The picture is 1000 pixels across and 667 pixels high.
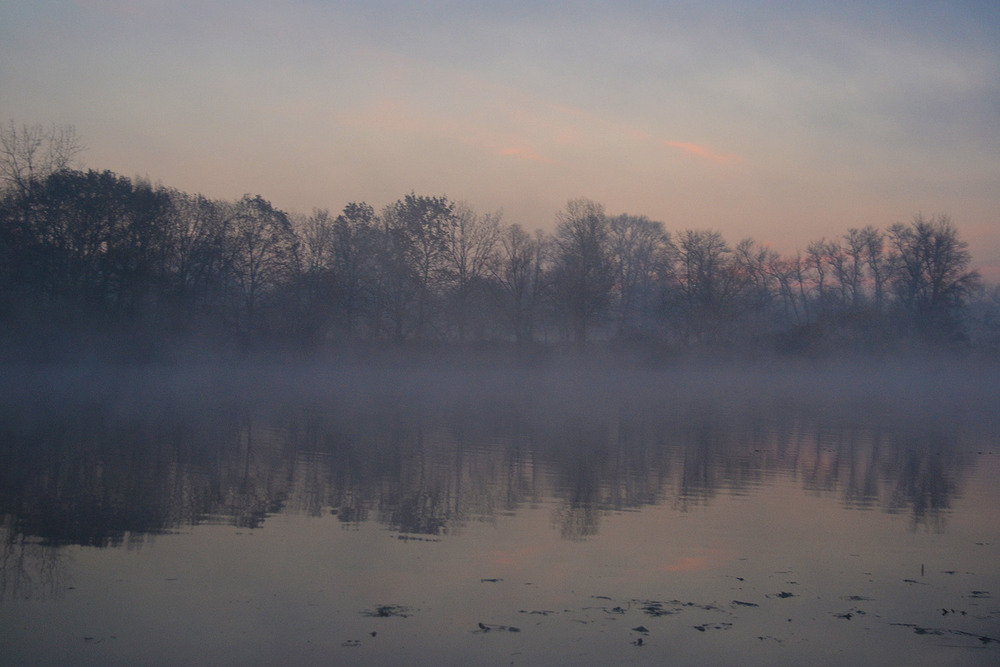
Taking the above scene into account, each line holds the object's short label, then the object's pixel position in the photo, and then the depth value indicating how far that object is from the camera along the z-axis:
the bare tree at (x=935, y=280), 64.00
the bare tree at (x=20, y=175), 43.61
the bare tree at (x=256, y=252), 53.72
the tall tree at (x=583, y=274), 57.34
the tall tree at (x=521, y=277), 59.59
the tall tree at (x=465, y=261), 58.34
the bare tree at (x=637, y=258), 70.38
